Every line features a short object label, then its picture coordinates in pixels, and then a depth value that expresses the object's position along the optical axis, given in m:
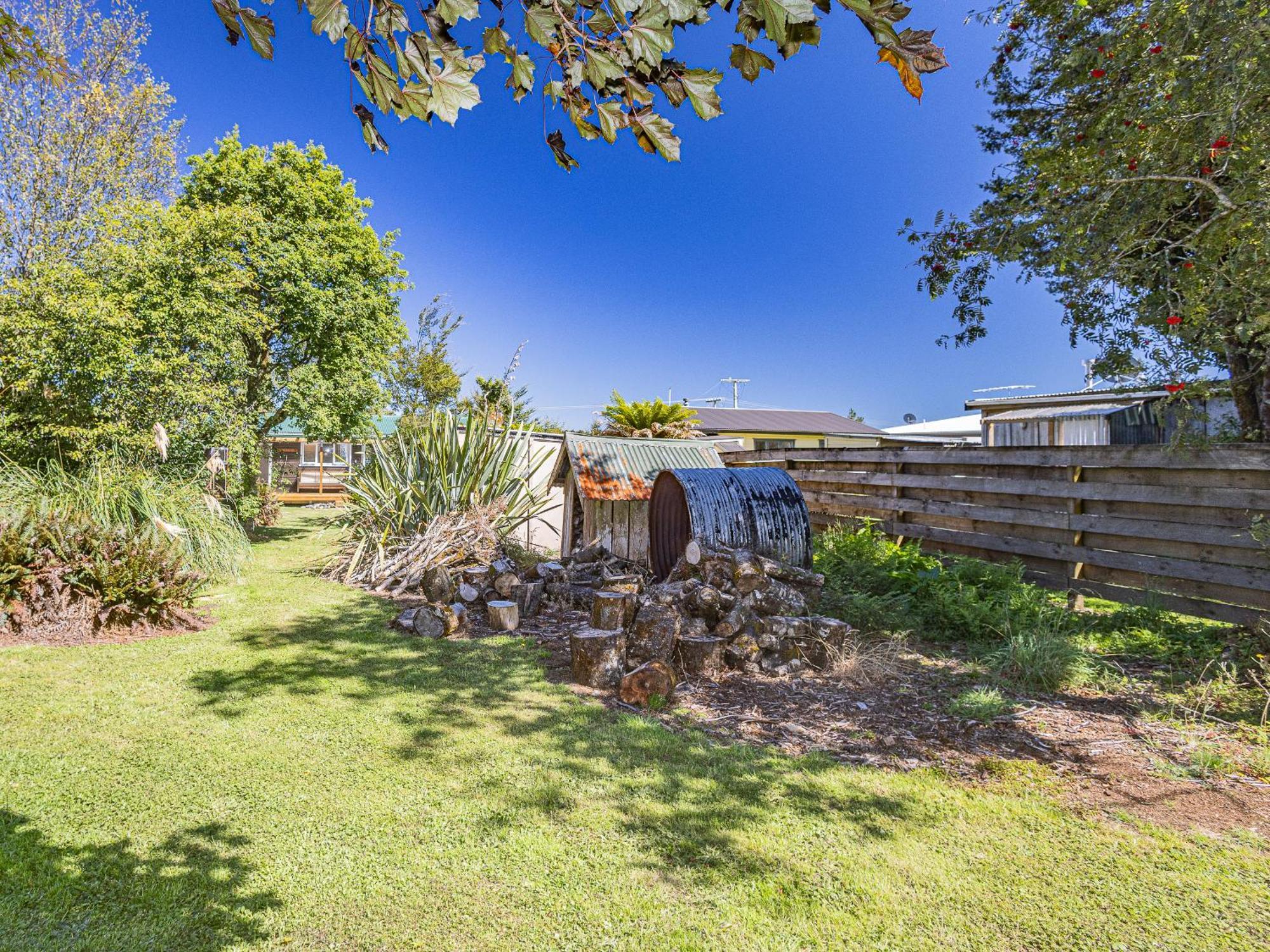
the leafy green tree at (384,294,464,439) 18.97
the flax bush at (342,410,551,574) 7.97
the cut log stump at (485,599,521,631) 5.81
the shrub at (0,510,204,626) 4.93
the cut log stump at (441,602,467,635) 5.63
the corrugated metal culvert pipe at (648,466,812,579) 5.72
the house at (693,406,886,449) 25.00
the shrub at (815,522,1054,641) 5.12
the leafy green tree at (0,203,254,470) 7.38
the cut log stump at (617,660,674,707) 3.97
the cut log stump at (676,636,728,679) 4.40
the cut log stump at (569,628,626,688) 4.29
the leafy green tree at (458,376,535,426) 8.86
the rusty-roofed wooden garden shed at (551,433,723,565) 7.33
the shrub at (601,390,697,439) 12.13
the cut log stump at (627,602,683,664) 4.30
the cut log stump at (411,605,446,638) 5.56
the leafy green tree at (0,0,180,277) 10.37
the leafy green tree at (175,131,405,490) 10.45
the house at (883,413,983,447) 21.42
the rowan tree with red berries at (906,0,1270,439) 3.51
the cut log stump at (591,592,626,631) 4.70
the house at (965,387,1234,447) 12.51
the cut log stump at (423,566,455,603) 6.41
